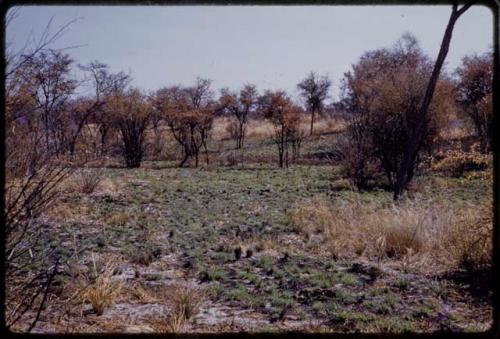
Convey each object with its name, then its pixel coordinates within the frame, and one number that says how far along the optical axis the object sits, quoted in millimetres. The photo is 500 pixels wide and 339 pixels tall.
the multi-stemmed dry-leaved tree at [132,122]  28672
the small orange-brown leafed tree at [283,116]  30375
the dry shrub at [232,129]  43188
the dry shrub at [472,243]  5562
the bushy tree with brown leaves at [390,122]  17016
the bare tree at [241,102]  36344
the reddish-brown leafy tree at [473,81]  24469
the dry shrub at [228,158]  29909
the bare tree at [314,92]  42969
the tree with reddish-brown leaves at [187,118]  32188
